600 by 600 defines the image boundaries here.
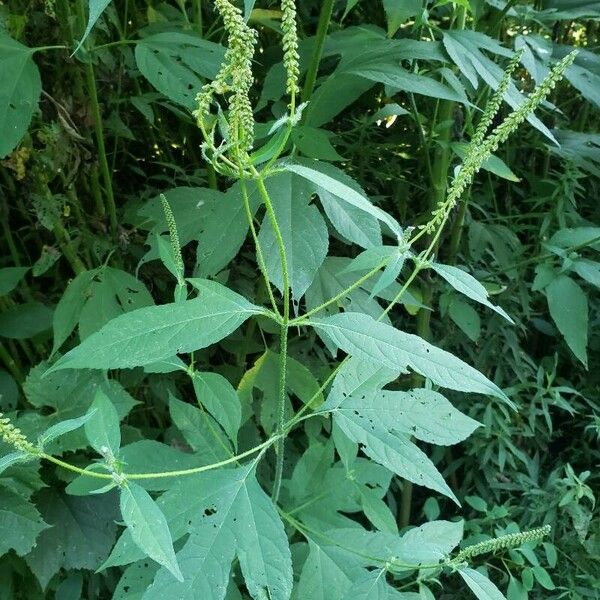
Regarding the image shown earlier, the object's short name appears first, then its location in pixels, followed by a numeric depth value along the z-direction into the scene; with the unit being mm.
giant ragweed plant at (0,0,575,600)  541
